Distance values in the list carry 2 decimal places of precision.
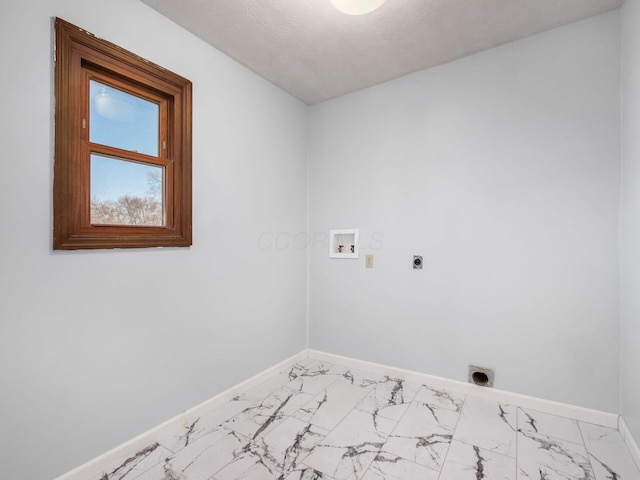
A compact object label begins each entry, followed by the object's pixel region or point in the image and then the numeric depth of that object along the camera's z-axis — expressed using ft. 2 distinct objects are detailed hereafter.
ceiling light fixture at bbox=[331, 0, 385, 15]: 5.27
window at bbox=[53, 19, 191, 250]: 4.86
